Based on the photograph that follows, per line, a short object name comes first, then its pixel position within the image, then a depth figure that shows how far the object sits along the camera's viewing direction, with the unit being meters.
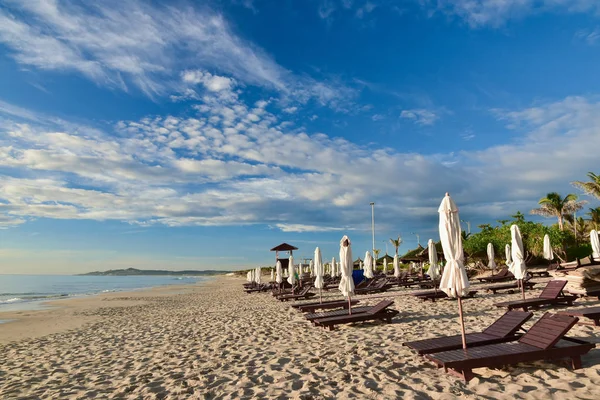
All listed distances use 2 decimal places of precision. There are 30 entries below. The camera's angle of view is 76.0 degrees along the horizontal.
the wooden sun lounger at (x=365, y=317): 8.36
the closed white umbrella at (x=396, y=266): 20.47
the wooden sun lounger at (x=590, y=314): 6.78
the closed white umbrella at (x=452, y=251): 5.24
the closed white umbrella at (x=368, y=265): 17.27
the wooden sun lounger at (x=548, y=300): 9.40
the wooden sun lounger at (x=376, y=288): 17.01
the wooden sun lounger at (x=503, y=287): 13.47
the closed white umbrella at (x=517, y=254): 10.44
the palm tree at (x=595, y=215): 38.64
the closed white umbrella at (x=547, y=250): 16.81
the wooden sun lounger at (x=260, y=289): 23.73
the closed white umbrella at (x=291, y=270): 17.36
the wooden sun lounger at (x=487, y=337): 5.26
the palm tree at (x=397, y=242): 52.16
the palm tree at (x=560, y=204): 42.88
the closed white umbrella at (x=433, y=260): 13.95
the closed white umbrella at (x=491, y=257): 20.14
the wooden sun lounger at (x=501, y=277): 17.66
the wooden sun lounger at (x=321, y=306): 11.47
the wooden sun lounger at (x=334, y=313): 9.17
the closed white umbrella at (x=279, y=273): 21.31
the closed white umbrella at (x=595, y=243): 14.32
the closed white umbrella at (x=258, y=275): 24.64
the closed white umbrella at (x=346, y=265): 9.41
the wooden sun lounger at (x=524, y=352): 4.56
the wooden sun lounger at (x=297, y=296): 16.52
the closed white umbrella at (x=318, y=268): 13.53
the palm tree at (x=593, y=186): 34.66
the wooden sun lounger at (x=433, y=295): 12.35
